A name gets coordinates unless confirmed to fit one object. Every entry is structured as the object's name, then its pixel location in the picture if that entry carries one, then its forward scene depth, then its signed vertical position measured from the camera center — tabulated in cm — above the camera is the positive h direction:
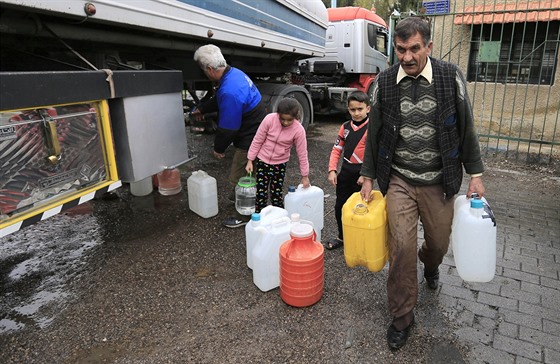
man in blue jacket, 360 -29
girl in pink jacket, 344 -68
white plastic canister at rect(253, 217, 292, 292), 272 -120
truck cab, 973 +22
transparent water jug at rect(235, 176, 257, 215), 395 -121
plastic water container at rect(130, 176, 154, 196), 462 -126
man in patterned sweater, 209 -44
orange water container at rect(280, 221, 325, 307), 252 -120
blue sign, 731 +112
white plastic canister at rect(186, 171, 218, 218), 400 -117
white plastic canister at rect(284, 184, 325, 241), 339 -108
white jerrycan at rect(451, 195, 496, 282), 218 -93
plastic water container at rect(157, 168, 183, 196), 473 -124
